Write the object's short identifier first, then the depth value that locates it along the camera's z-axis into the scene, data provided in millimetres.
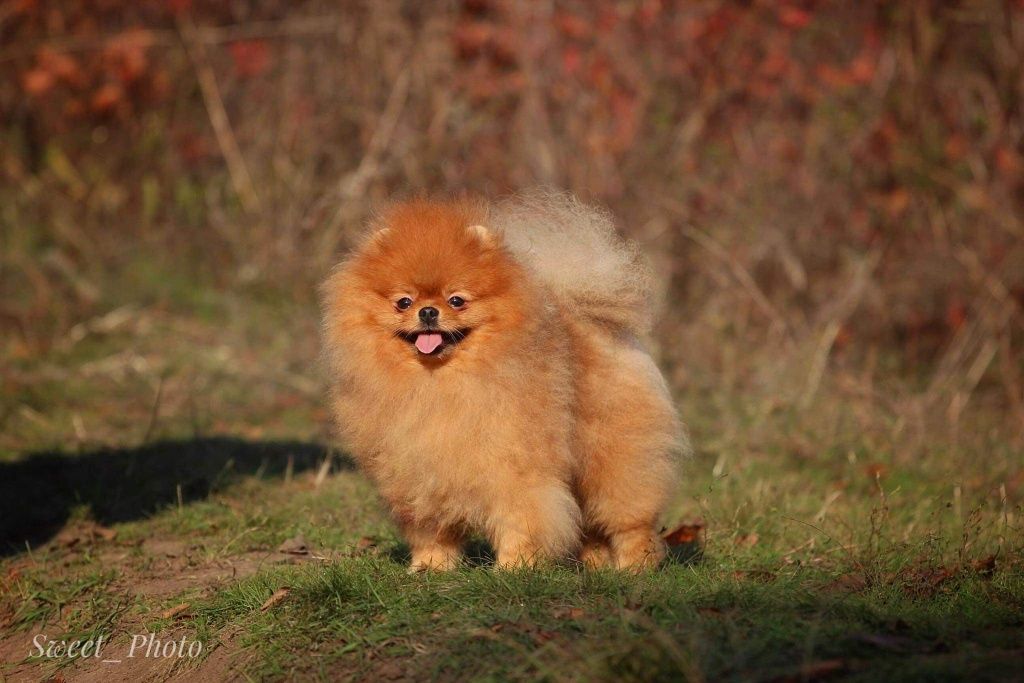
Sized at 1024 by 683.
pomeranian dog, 8047
